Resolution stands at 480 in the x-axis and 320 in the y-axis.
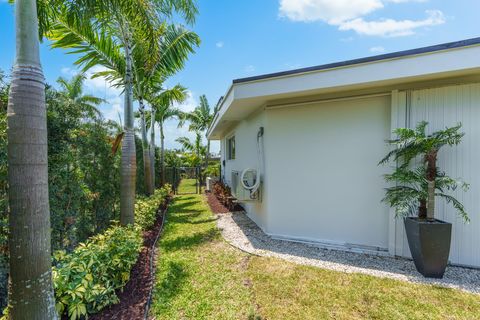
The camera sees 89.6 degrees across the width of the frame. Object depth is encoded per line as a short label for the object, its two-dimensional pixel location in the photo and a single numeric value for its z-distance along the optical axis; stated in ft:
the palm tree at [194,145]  75.69
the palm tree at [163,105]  33.53
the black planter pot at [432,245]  12.69
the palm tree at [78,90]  51.65
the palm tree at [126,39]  14.93
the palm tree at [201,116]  69.93
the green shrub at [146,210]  20.64
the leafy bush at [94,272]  8.92
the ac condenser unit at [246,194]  21.79
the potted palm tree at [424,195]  12.77
